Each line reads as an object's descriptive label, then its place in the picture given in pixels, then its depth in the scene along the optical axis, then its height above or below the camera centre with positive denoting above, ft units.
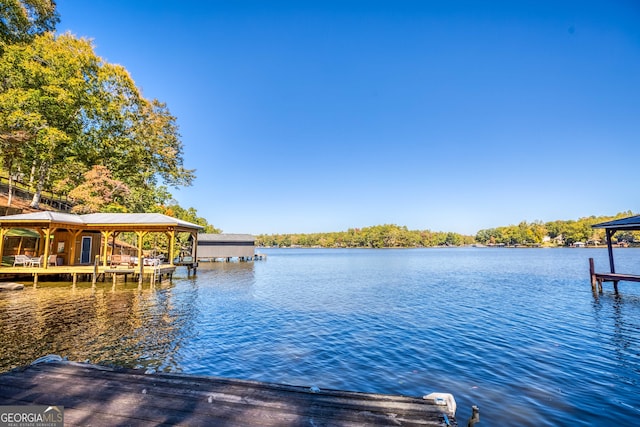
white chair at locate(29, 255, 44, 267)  64.85 -2.75
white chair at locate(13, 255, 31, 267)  64.38 -2.49
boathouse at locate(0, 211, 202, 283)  62.64 +2.21
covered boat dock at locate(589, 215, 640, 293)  56.70 +0.43
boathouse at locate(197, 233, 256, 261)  156.15 -0.02
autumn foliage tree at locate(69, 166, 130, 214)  89.28 +17.07
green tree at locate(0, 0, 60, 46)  86.12 +69.29
